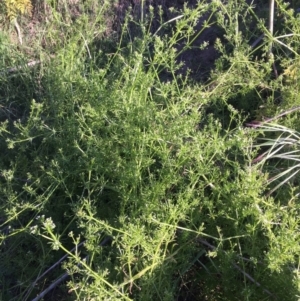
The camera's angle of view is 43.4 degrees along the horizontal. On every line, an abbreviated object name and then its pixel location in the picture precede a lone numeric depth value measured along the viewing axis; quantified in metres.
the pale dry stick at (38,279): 1.67
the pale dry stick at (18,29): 2.71
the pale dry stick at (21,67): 2.37
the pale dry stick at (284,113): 1.82
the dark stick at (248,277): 1.43
